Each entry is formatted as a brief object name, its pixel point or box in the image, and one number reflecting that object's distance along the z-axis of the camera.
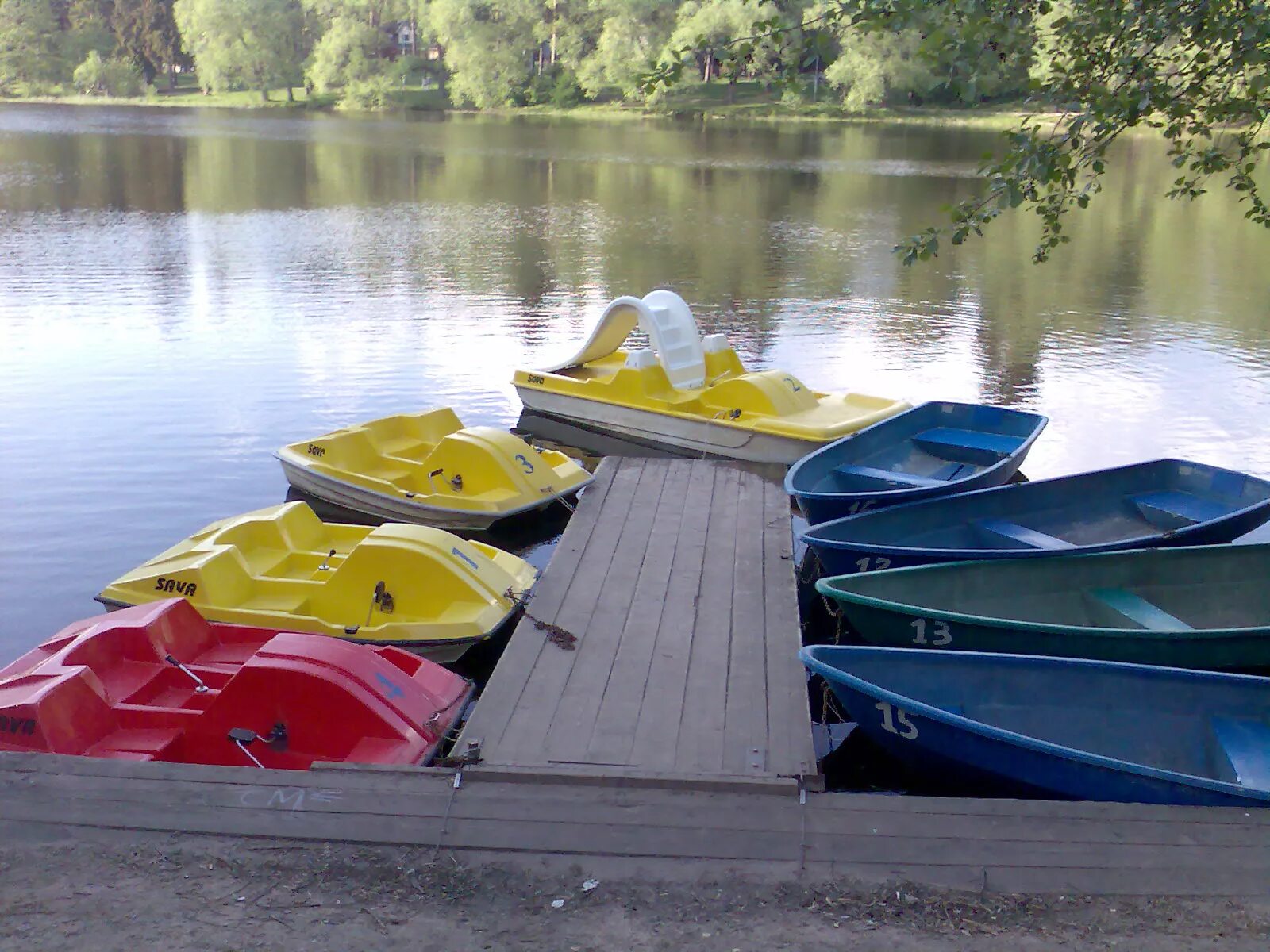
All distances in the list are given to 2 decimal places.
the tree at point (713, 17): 54.72
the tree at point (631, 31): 67.81
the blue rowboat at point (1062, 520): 8.44
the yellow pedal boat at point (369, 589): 7.79
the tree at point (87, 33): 82.06
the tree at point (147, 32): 81.94
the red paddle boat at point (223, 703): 5.85
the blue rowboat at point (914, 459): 9.82
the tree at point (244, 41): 75.94
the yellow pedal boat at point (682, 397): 12.63
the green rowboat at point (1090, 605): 6.97
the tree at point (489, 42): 71.50
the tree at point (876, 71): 63.94
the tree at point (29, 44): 78.94
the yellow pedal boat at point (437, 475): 10.62
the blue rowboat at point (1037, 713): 5.74
